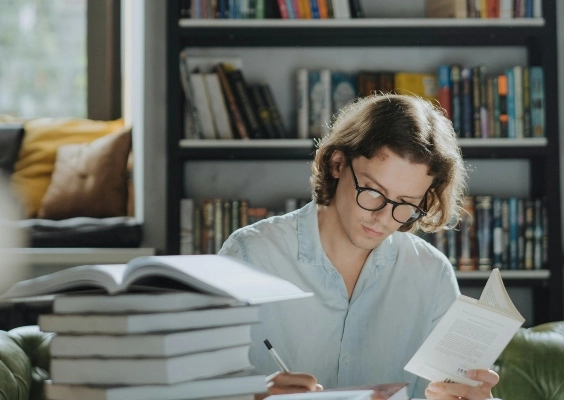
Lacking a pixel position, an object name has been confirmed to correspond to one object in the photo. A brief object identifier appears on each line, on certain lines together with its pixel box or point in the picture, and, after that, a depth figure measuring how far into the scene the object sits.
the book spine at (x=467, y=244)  2.92
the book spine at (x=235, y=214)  2.97
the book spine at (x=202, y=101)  2.93
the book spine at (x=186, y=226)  2.92
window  3.51
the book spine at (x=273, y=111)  2.97
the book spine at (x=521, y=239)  2.92
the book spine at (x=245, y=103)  2.94
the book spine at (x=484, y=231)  2.92
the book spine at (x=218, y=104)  2.93
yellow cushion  3.16
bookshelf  2.88
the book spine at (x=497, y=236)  2.92
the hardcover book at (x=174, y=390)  0.81
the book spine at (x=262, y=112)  2.96
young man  1.53
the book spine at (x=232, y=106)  2.93
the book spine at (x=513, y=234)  2.92
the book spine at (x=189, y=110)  2.93
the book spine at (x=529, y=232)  2.92
